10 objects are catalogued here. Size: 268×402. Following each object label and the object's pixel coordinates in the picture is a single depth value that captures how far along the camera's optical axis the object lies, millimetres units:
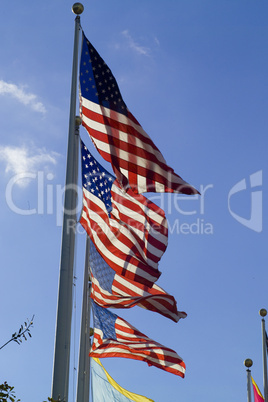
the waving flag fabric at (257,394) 29986
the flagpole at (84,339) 21750
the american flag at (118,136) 17438
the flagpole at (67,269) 13953
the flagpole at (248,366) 27641
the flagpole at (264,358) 26422
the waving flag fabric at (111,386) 25655
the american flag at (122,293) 18703
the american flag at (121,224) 18531
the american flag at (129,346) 20828
